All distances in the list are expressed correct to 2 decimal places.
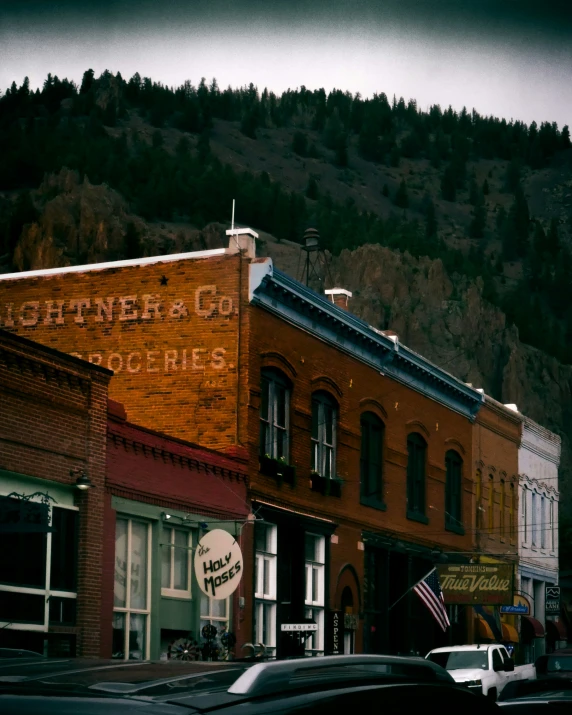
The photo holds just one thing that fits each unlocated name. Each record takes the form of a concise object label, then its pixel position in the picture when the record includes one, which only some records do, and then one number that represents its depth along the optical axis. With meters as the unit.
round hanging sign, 22.95
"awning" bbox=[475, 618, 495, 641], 41.06
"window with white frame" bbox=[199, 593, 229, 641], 26.36
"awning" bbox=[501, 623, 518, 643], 42.81
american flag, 33.09
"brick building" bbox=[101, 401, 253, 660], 23.58
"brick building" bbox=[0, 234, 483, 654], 28.67
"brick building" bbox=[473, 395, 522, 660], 41.91
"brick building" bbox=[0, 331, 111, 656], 20.86
